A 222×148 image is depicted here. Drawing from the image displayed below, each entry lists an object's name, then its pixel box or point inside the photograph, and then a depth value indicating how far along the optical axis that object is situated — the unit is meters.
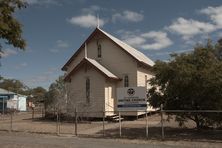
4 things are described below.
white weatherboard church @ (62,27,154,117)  32.94
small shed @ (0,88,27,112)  57.09
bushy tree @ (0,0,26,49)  16.89
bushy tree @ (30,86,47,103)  122.39
